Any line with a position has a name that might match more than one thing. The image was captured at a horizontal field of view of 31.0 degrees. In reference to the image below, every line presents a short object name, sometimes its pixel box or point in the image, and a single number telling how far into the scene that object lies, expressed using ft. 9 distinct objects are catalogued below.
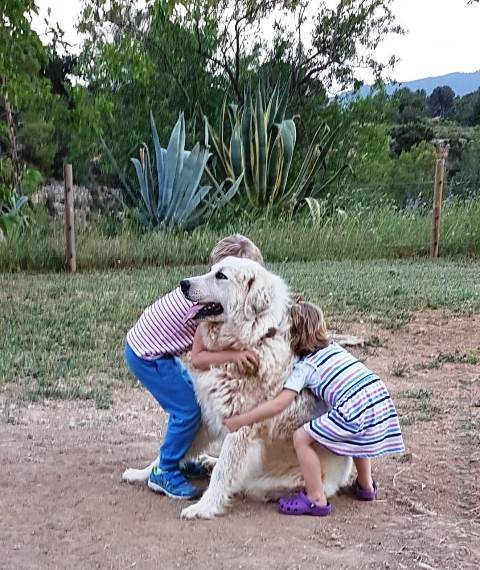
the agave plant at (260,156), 52.70
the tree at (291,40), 69.97
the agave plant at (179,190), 48.93
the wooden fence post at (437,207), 46.96
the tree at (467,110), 112.16
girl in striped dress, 13.19
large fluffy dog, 13.26
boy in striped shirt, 14.21
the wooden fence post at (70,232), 40.60
